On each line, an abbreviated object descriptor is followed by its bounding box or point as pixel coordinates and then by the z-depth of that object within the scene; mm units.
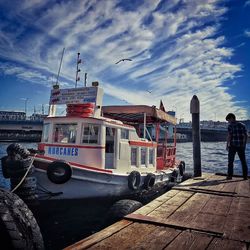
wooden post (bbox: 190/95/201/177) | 10602
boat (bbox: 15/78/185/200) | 7984
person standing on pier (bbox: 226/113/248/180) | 8656
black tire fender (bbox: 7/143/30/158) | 6988
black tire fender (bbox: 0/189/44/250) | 3174
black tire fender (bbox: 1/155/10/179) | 7021
